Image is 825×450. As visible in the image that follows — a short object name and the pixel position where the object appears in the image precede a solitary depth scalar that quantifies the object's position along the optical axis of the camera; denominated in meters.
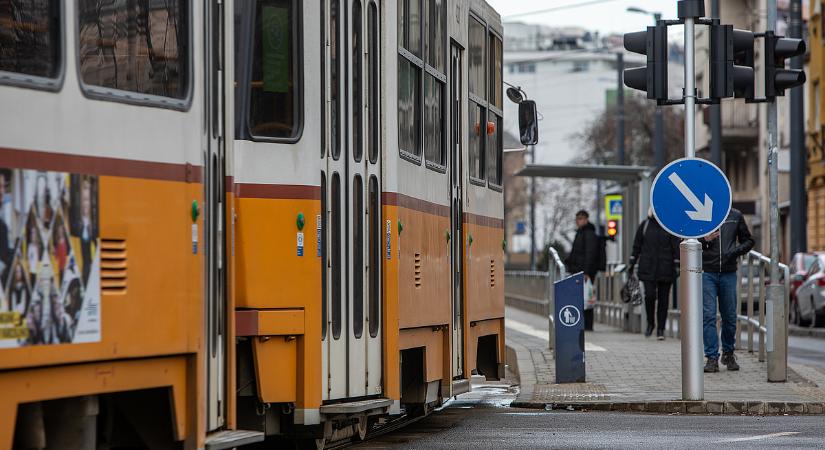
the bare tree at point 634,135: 81.06
